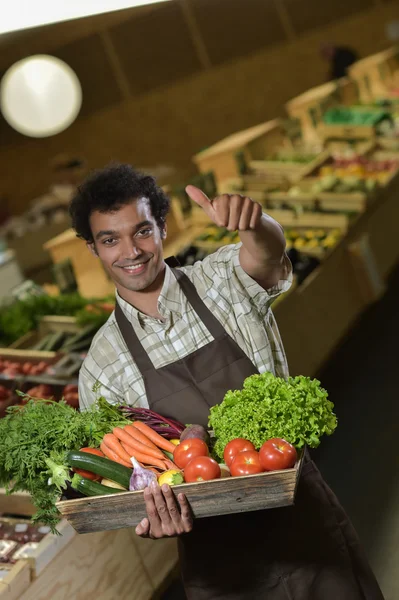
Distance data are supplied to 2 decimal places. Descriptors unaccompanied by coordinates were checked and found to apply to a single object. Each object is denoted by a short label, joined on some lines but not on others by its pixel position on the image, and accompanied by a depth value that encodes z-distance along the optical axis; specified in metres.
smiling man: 2.34
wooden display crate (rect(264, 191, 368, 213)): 6.14
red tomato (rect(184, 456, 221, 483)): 2.00
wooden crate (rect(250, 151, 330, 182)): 6.84
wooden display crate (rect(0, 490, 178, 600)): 2.99
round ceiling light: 5.95
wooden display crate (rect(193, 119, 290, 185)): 7.00
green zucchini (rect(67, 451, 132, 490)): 2.12
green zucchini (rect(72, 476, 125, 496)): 2.10
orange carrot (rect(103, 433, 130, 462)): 2.19
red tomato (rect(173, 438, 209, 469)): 2.09
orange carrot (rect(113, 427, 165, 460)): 2.20
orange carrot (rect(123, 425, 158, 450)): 2.22
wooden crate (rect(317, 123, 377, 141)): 7.65
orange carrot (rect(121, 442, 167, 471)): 2.19
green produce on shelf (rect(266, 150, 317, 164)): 7.11
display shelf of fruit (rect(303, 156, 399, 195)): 6.41
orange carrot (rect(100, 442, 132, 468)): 2.19
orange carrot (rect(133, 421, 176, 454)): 2.25
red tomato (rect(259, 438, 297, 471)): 1.96
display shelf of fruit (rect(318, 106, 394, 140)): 7.68
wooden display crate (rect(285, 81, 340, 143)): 7.98
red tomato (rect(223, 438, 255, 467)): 2.08
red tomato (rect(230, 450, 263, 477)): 1.98
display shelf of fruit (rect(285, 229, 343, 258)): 5.62
